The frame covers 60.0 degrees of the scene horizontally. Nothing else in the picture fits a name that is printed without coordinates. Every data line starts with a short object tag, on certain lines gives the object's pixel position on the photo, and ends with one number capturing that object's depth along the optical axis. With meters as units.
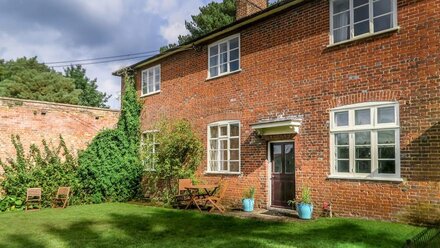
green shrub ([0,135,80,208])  14.27
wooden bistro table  12.24
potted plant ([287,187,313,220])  10.12
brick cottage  8.62
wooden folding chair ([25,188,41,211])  14.00
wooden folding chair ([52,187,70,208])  14.35
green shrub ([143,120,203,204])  14.54
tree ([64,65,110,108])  41.97
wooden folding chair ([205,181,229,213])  12.01
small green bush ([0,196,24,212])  13.81
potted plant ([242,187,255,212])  11.86
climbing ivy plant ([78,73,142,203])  15.51
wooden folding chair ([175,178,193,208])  13.19
